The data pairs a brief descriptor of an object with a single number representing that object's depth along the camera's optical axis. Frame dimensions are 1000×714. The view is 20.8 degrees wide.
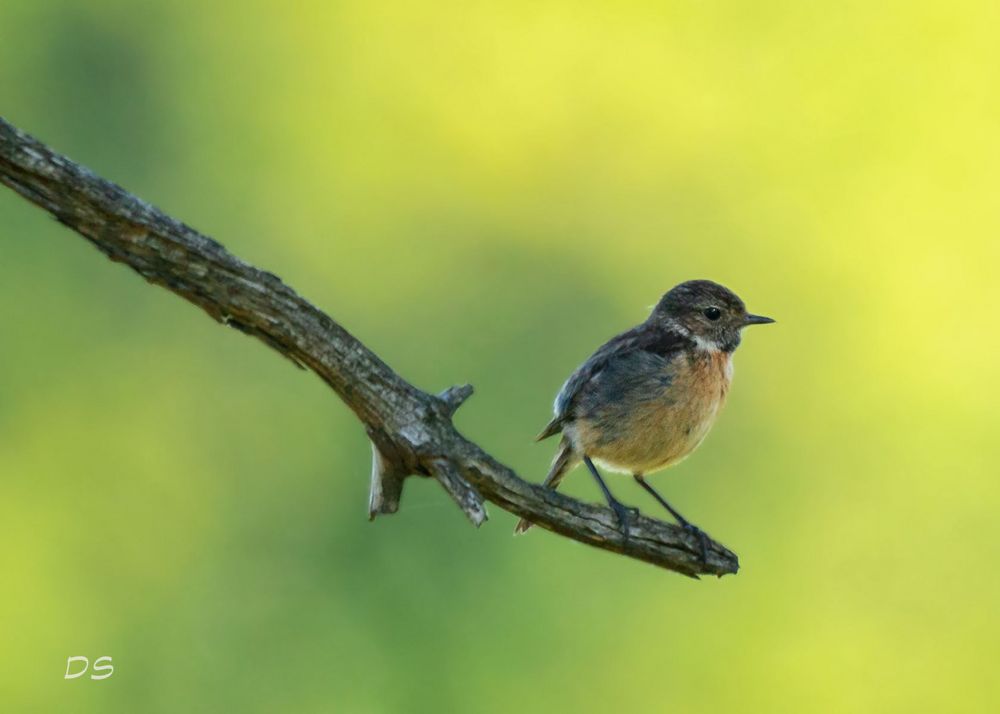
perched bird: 12.94
